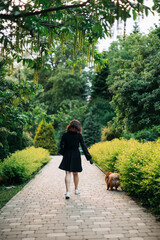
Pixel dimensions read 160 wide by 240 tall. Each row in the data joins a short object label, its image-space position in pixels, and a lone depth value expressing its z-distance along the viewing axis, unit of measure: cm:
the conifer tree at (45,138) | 2723
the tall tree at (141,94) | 1430
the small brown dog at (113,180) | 741
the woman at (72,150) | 670
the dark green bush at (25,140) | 1679
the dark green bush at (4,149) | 1149
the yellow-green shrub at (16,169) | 923
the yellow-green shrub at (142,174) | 517
